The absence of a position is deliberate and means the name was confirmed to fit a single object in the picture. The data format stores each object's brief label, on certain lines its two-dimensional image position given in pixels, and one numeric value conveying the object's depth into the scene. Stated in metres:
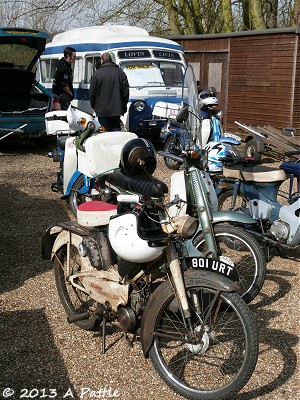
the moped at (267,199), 5.29
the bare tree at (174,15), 18.69
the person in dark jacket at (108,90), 9.70
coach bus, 11.45
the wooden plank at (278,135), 10.45
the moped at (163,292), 3.23
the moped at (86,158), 4.62
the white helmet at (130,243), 3.30
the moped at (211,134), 7.43
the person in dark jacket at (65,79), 10.97
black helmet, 3.96
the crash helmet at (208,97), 9.12
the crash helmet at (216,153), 7.08
